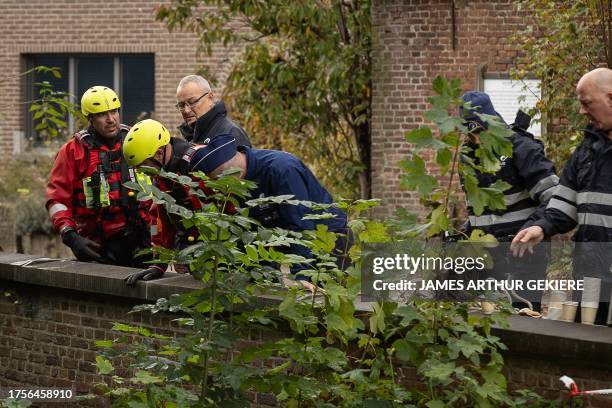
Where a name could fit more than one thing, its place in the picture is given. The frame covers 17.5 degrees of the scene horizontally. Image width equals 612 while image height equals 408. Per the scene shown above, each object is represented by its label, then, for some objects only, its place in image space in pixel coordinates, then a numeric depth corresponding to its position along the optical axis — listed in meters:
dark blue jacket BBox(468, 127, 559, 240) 10.68
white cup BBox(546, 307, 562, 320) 10.10
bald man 9.52
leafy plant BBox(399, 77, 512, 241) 8.57
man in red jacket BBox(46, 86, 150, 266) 13.53
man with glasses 12.98
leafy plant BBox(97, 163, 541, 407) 9.11
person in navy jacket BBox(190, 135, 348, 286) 11.19
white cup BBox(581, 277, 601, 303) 9.71
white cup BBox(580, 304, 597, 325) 9.70
